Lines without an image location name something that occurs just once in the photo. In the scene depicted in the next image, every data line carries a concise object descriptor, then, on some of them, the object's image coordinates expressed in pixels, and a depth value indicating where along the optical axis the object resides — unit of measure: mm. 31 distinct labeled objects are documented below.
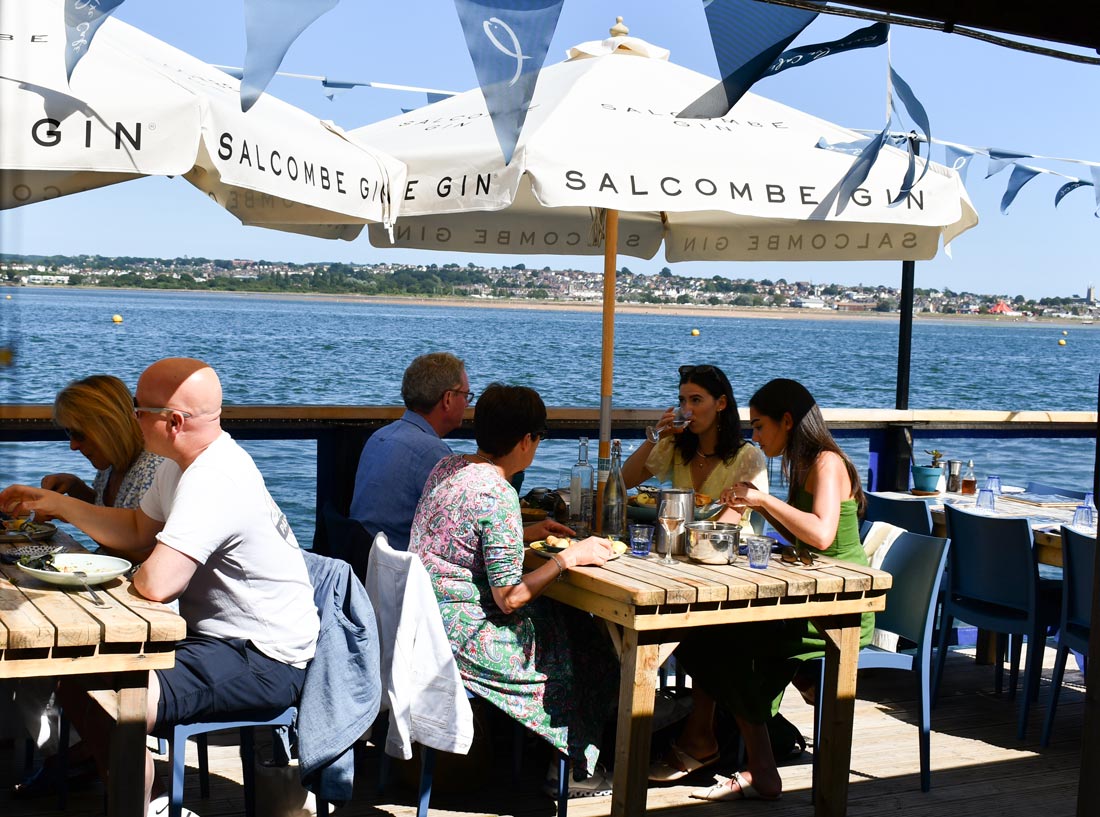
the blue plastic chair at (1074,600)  3996
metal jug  3406
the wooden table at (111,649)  2270
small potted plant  5414
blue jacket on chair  2818
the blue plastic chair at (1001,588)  4281
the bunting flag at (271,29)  2352
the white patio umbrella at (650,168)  3582
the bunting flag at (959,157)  6602
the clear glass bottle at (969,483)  5520
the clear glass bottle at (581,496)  3793
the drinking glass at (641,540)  3393
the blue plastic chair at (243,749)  2732
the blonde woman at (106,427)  3377
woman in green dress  3486
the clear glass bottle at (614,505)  3652
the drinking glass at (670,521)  3381
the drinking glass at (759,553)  3268
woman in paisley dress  3084
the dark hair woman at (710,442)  4109
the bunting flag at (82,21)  2326
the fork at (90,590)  2523
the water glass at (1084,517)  4598
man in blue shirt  3699
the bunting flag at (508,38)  2500
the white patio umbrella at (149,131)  2619
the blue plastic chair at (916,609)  3748
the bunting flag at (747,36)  2723
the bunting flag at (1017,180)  6753
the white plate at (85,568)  2602
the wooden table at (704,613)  3004
